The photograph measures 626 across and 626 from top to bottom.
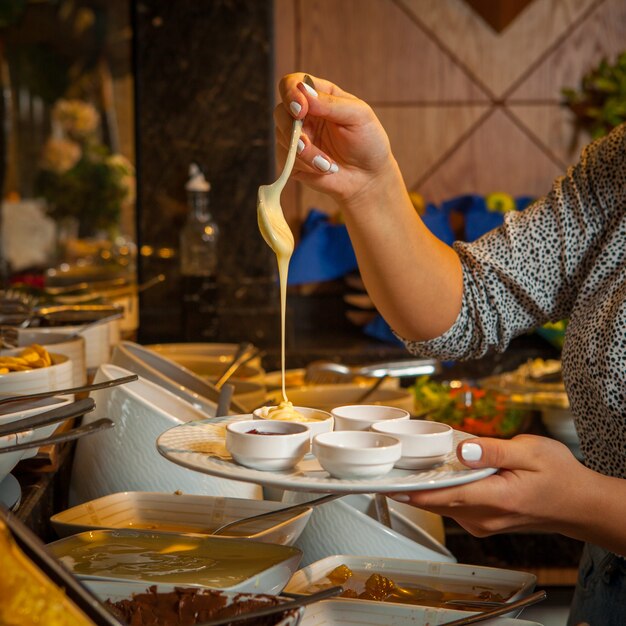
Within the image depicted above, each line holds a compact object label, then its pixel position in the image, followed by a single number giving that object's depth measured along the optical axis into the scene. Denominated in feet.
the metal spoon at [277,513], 4.75
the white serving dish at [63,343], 6.53
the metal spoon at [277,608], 3.29
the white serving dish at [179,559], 4.07
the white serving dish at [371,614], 4.10
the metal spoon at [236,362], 8.18
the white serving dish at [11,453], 4.06
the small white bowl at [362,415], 4.48
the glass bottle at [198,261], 14.21
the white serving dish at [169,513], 4.99
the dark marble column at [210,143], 14.24
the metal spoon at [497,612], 3.88
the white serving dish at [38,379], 5.22
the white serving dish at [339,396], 8.60
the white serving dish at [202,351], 9.82
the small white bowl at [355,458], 3.82
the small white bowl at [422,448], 4.09
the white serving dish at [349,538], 5.03
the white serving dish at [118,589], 3.83
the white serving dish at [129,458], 5.40
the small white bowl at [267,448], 3.94
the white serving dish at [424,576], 4.59
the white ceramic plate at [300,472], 3.76
